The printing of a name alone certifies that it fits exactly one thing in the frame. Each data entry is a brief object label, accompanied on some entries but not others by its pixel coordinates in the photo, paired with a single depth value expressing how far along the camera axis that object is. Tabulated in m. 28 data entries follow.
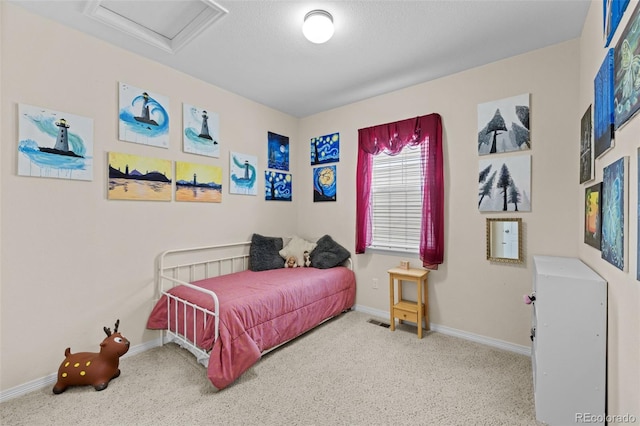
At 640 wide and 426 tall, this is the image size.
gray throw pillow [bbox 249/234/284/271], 3.20
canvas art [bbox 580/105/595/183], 1.76
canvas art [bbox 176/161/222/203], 2.69
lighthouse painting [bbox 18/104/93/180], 1.86
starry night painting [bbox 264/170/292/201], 3.58
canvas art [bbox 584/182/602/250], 1.53
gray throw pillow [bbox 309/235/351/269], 3.29
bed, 1.98
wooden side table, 2.67
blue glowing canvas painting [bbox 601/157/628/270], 1.17
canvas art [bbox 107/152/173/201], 2.26
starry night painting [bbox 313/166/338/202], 3.60
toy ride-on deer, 1.84
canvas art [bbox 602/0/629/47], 1.21
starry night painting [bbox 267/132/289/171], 3.61
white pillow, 3.39
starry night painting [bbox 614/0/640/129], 1.03
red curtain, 2.74
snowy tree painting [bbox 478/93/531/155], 2.34
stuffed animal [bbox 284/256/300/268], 3.32
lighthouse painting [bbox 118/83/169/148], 2.31
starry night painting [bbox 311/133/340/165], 3.57
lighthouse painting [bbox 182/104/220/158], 2.73
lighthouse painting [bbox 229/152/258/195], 3.15
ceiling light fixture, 1.87
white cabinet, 1.42
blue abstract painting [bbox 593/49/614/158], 1.33
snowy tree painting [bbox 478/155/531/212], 2.33
